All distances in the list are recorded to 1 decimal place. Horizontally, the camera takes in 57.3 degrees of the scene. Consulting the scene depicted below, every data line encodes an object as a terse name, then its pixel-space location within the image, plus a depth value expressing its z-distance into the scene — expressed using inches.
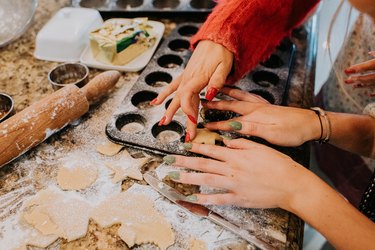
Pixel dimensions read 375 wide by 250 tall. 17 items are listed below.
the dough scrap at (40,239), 31.7
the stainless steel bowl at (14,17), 57.6
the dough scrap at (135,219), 32.1
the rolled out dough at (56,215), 32.6
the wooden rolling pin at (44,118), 37.4
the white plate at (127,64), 52.8
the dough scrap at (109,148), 40.3
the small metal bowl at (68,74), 49.0
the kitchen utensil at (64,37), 53.5
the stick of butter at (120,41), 50.9
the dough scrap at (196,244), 31.4
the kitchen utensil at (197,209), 31.5
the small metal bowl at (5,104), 44.5
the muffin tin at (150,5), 62.7
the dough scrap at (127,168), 37.6
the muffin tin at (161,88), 40.8
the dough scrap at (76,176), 36.7
